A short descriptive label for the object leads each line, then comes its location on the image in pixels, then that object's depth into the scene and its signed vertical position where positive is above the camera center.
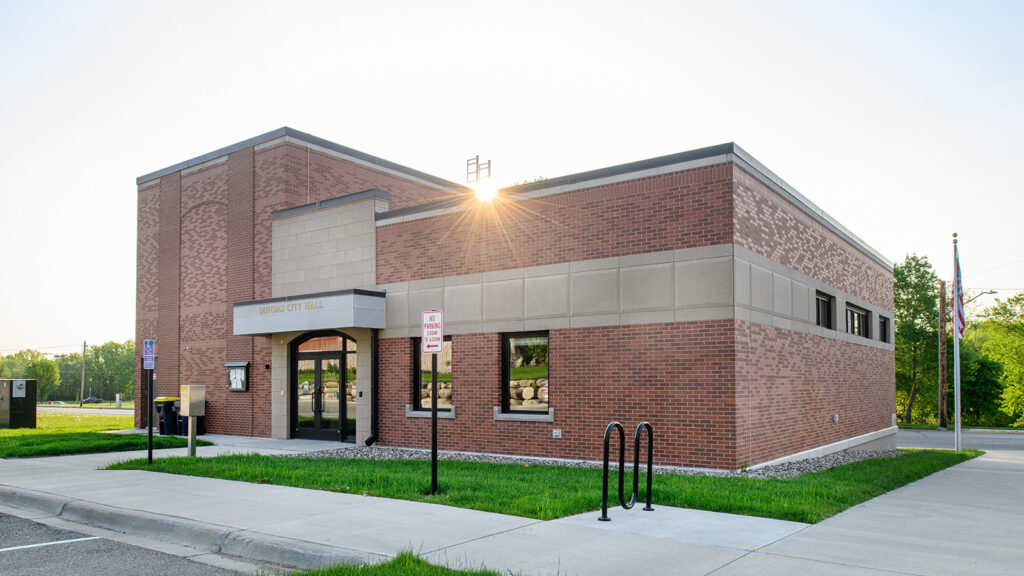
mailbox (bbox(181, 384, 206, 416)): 15.12 -1.29
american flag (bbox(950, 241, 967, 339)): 19.53 +0.63
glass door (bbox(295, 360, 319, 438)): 20.33 -1.64
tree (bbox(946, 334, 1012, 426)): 51.38 -4.04
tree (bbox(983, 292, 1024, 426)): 45.00 -0.82
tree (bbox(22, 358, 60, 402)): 93.88 -4.75
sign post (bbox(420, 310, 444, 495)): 10.10 -0.07
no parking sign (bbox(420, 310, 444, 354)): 10.16 +0.05
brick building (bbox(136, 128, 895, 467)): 13.55 +0.62
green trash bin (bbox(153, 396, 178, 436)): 22.72 -2.42
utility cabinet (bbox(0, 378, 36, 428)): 27.98 -2.51
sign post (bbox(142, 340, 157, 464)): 14.45 -0.43
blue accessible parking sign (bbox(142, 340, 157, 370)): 14.95 -0.35
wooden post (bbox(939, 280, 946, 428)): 35.57 -1.21
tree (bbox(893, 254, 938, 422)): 47.09 +0.69
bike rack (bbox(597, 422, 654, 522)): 8.39 -1.70
